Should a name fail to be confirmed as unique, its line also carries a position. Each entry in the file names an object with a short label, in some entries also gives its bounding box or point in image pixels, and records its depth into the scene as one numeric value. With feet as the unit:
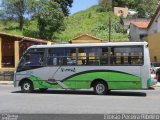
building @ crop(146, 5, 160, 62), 66.37
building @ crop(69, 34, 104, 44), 74.14
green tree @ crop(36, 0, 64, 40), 94.12
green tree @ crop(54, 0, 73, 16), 122.21
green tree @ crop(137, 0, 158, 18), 133.21
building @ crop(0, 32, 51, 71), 53.51
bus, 30.60
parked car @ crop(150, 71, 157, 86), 31.22
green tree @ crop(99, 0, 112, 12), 147.26
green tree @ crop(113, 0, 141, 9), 149.72
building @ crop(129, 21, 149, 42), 94.30
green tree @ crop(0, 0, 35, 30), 95.78
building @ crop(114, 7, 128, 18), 136.95
